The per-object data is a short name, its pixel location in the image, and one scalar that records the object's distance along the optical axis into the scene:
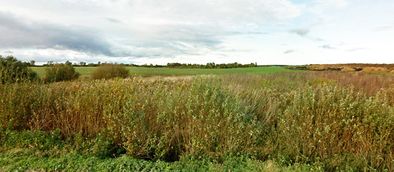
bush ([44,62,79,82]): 41.53
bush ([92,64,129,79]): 43.59
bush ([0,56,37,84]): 28.07
